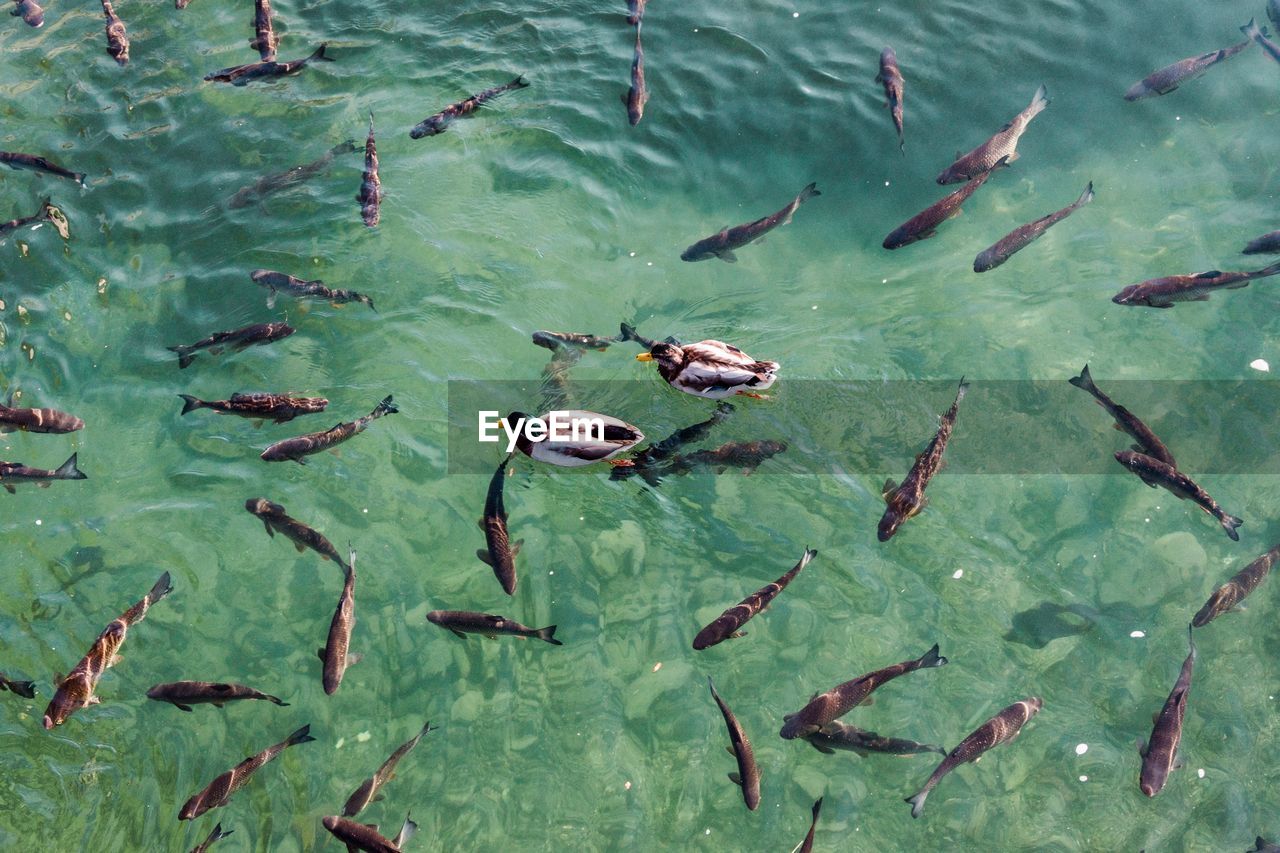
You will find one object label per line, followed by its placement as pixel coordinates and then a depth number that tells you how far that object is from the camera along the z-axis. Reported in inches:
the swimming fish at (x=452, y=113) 365.1
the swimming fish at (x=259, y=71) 376.8
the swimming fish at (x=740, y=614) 249.6
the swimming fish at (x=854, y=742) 238.5
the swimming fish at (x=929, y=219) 318.7
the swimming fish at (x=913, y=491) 264.1
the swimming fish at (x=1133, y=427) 275.0
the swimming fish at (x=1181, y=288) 295.0
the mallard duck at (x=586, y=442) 243.0
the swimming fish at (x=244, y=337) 297.3
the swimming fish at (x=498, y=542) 256.2
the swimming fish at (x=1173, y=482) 261.4
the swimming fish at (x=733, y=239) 327.0
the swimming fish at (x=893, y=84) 355.3
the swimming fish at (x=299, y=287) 319.6
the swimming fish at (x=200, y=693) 240.7
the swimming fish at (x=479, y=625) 246.4
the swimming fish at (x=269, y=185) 369.7
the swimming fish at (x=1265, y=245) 316.2
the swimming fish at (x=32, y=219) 339.0
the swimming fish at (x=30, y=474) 272.5
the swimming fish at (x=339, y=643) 244.4
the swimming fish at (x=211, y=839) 222.8
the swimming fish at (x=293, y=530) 267.9
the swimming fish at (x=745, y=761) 232.2
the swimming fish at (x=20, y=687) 249.0
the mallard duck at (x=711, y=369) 240.0
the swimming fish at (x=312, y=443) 278.8
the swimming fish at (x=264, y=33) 395.5
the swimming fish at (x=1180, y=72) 365.7
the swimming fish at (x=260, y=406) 275.7
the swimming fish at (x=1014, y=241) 311.6
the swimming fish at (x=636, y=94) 384.8
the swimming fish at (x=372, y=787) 237.8
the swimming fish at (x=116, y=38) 416.5
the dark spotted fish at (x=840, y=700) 238.7
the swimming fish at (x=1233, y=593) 263.3
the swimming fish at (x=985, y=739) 238.7
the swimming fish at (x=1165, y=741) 239.0
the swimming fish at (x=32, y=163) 346.0
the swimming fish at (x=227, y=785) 229.2
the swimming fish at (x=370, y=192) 342.0
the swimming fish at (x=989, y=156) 336.8
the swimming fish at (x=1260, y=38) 375.9
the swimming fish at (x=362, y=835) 220.0
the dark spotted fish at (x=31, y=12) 445.4
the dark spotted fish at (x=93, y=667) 238.5
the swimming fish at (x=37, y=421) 282.8
